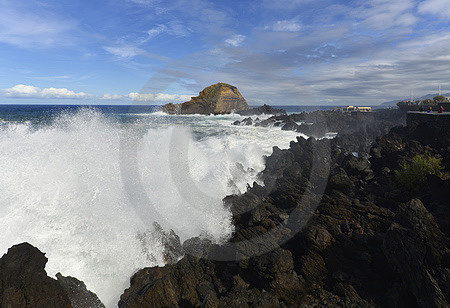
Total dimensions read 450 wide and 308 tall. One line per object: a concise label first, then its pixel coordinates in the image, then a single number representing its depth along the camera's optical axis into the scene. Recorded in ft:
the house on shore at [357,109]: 195.67
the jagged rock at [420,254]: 16.63
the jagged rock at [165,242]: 25.94
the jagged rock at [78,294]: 18.42
